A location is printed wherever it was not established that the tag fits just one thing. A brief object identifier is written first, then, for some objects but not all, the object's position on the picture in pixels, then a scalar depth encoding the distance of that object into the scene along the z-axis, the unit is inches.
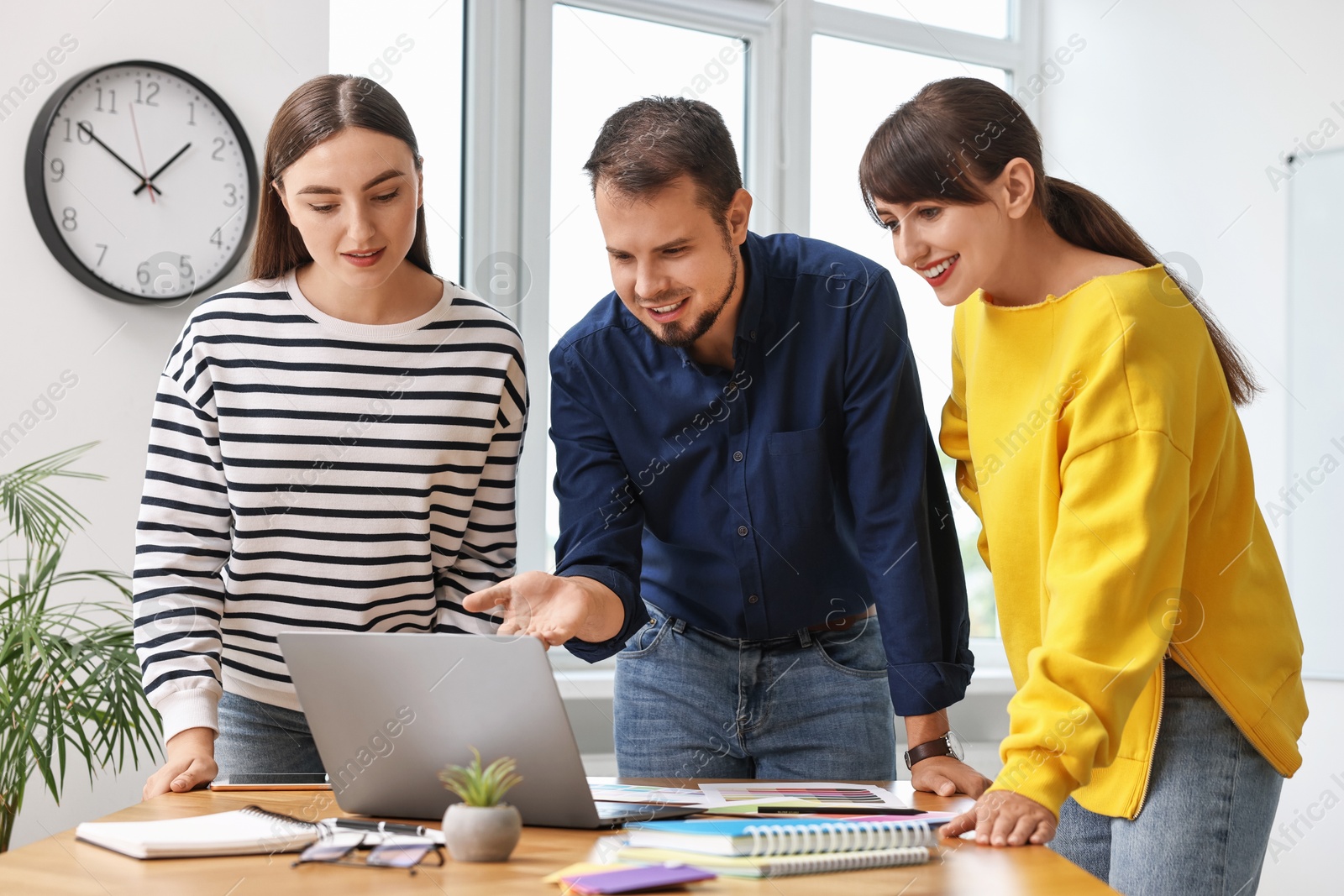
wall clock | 88.3
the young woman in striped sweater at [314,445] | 57.6
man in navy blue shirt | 58.4
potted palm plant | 71.6
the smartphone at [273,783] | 51.6
